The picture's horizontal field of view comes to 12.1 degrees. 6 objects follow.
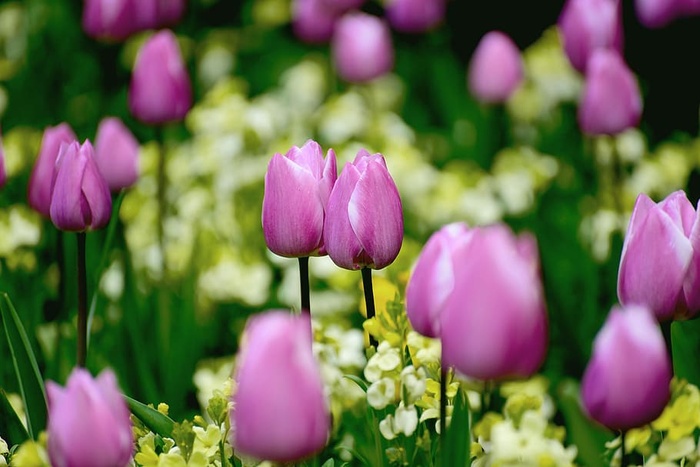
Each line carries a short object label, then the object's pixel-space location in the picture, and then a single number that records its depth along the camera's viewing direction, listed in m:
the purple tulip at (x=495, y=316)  1.43
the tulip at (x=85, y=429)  1.44
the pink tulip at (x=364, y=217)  1.54
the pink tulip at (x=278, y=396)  1.41
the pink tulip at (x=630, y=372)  1.44
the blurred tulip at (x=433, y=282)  1.51
